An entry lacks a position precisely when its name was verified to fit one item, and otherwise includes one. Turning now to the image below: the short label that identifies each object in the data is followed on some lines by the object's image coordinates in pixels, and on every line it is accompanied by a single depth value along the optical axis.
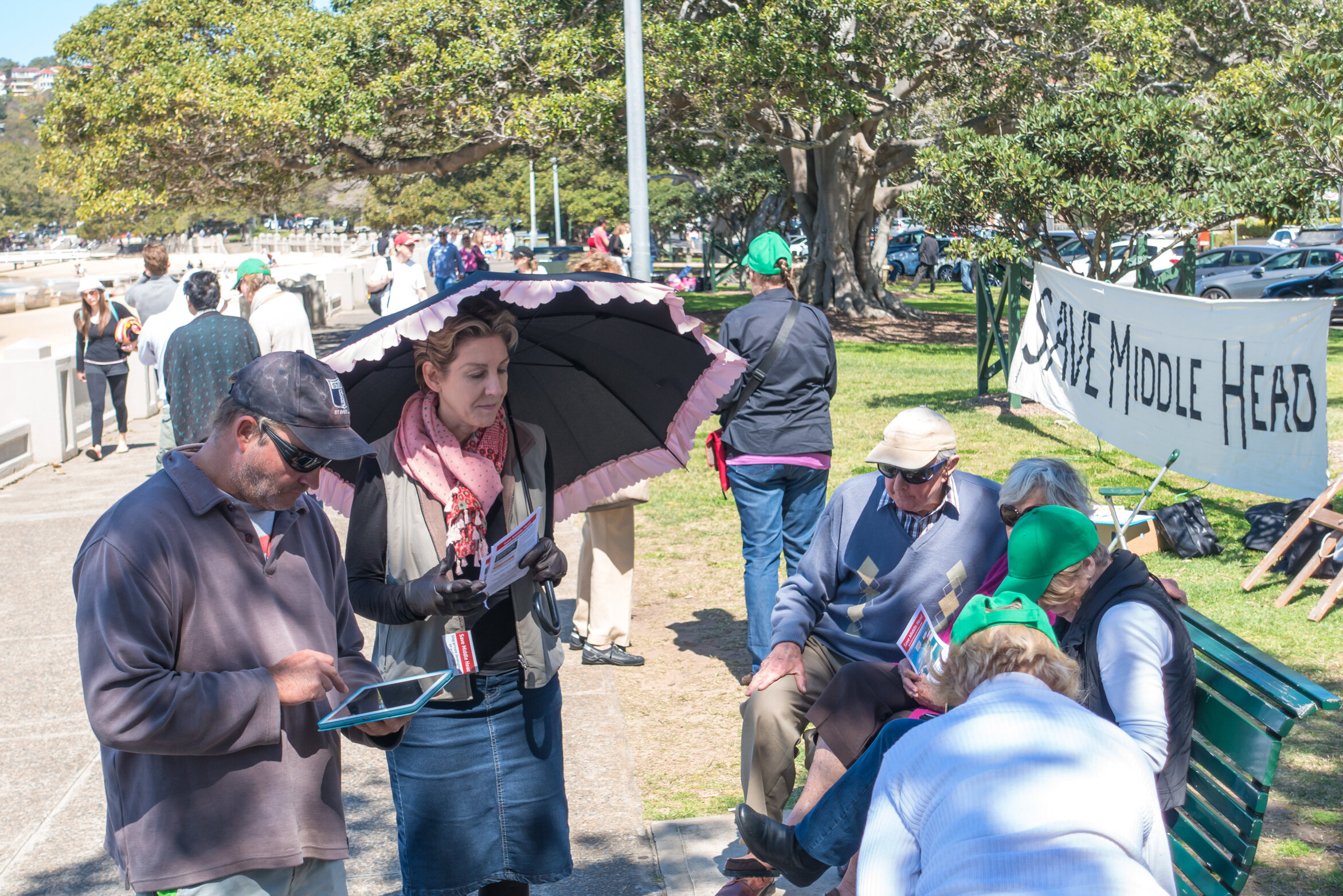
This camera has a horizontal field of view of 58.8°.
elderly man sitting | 3.80
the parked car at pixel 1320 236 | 34.78
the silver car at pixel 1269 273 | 24.31
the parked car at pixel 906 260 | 38.81
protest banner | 6.45
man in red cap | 13.61
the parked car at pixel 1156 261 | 26.14
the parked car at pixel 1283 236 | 38.91
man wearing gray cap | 2.14
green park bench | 3.03
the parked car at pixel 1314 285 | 23.58
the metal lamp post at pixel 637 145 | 8.00
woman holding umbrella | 2.92
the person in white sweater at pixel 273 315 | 8.43
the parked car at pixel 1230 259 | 27.09
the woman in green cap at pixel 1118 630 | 3.08
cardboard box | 7.49
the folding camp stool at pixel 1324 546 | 6.44
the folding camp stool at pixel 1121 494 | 5.61
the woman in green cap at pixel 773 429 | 5.50
